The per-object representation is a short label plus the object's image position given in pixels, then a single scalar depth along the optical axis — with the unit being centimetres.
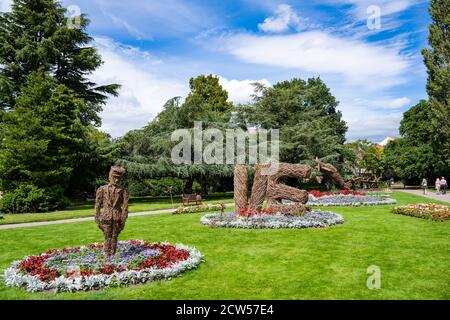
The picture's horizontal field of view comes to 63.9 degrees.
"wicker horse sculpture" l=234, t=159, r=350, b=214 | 1502
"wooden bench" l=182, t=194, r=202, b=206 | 2202
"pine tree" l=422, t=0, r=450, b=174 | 3353
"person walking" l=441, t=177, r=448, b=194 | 2996
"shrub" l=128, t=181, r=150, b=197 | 3621
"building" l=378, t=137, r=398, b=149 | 9675
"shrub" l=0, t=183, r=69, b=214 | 2167
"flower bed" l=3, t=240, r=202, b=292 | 688
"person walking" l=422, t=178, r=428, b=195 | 3120
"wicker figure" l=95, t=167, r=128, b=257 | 809
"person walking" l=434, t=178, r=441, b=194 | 3010
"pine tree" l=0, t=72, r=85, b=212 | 2212
